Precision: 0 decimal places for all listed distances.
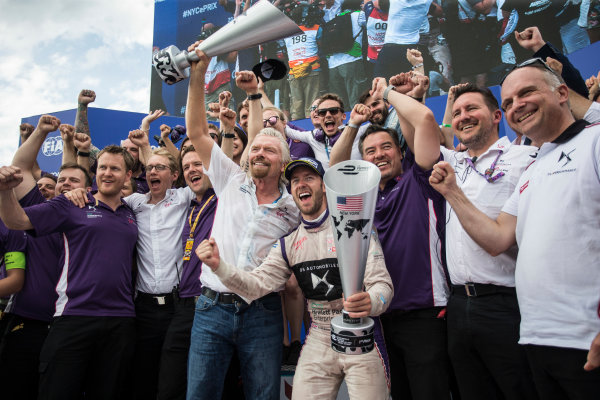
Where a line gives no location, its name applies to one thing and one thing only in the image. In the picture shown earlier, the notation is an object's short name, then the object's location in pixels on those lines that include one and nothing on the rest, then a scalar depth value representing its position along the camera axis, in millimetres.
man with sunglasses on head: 1543
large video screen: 10891
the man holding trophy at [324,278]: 1673
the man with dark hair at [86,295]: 2703
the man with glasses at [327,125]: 3895
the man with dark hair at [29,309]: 3191
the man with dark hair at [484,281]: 2013
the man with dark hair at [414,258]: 2264
